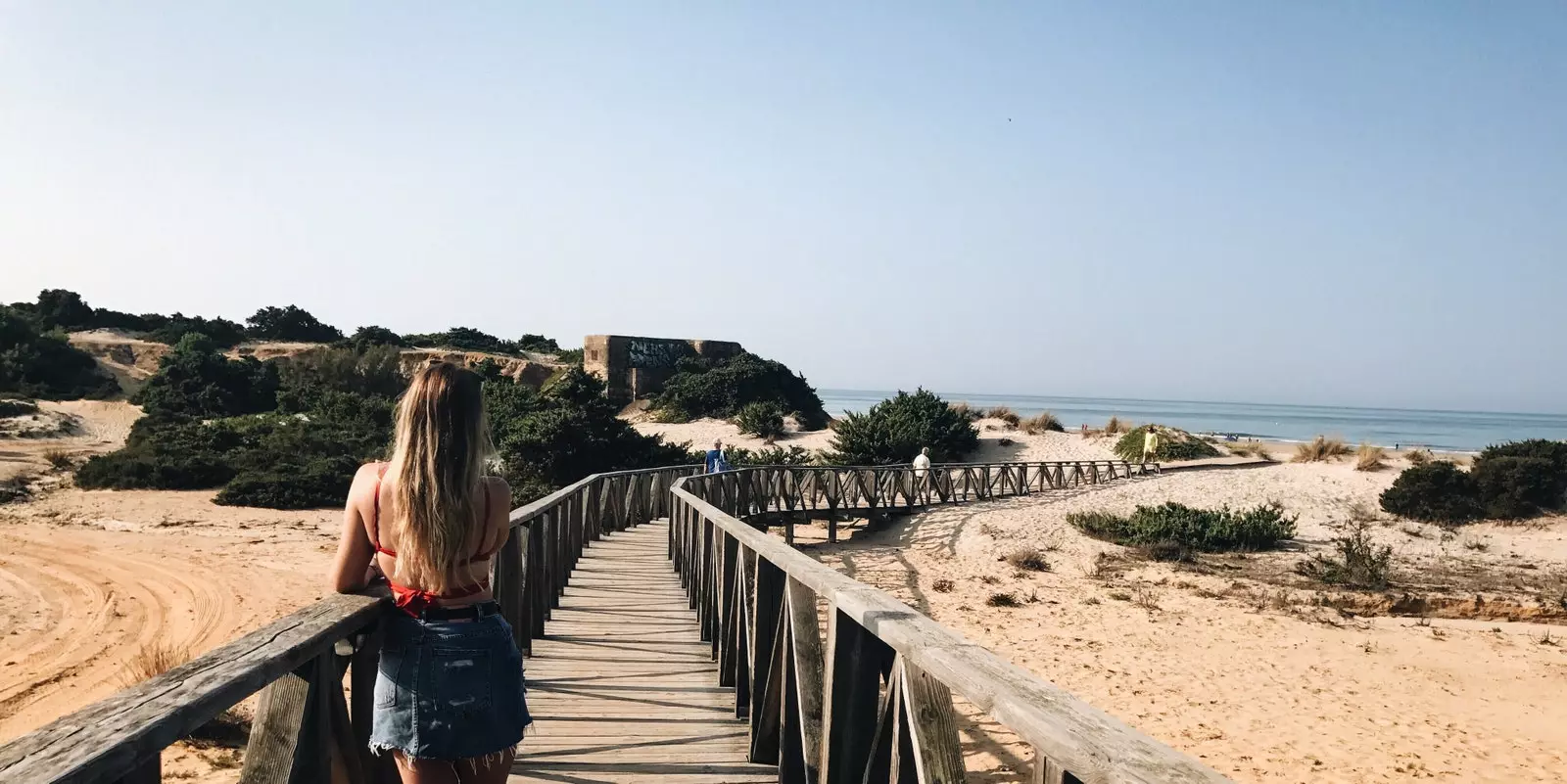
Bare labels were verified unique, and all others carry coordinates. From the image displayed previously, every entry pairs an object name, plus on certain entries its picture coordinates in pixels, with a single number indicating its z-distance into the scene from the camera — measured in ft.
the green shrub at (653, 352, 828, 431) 124.88
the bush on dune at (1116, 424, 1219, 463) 102.58
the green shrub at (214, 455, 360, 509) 60.18
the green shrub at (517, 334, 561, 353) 186.70
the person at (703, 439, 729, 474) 55.88
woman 7.15
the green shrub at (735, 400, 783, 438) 110.83
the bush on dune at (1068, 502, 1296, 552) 54.08
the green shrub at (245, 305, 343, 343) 169.78
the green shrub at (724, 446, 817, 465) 86.91
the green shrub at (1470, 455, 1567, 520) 61.00
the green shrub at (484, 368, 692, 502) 67.92
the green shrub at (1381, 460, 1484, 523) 62.34
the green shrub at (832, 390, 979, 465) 88.94
